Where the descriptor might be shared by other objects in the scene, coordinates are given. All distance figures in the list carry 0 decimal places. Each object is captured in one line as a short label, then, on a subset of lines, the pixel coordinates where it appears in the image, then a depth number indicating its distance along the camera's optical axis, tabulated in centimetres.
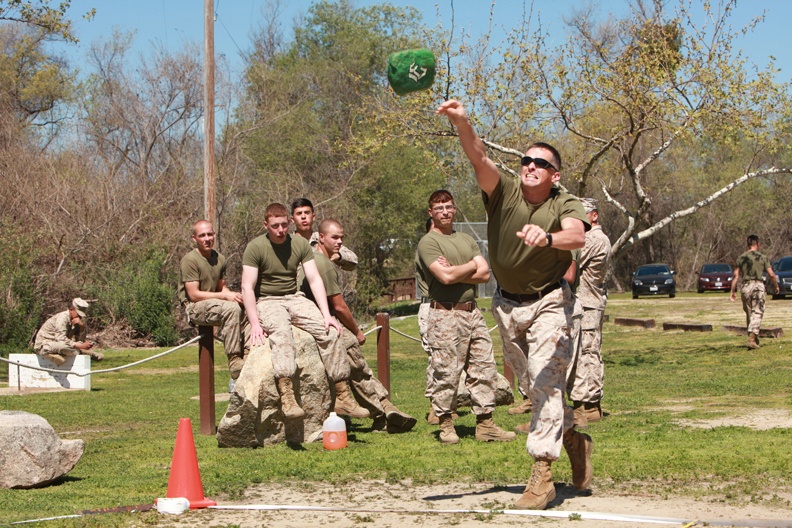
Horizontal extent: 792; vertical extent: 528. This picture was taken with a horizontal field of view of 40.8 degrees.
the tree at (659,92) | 1831
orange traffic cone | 650
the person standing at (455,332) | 904
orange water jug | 906
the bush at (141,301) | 2617
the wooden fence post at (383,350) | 1196
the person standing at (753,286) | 1966
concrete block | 1605
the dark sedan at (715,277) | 4869
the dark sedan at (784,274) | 3953
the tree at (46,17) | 2097
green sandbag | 643
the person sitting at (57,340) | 1662
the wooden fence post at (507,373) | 1257
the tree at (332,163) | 3619
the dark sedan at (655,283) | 4616
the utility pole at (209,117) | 2167
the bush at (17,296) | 2356
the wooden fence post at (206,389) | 1049
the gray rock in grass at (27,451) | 732
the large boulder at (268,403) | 918
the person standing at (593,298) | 995
